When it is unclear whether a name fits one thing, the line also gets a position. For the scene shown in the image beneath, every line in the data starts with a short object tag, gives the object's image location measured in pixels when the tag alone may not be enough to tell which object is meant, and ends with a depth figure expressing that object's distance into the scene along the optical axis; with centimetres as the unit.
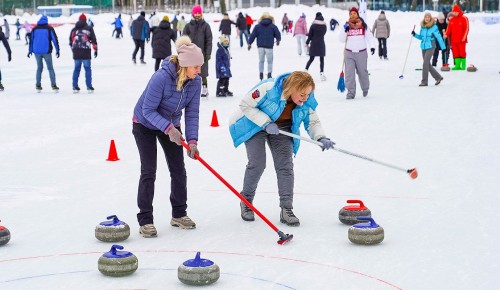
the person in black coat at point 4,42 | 1717
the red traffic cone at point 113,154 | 926
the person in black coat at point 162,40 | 1791
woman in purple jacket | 575
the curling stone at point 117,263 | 495
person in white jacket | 1451
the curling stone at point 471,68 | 2005
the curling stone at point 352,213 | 627
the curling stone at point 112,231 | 578
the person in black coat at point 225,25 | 2812
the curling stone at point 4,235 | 570
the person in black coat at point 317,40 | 1830
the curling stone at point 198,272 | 478
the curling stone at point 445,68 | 2058
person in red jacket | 2000
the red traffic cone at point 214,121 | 1184
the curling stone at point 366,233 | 567
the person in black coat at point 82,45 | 1606
